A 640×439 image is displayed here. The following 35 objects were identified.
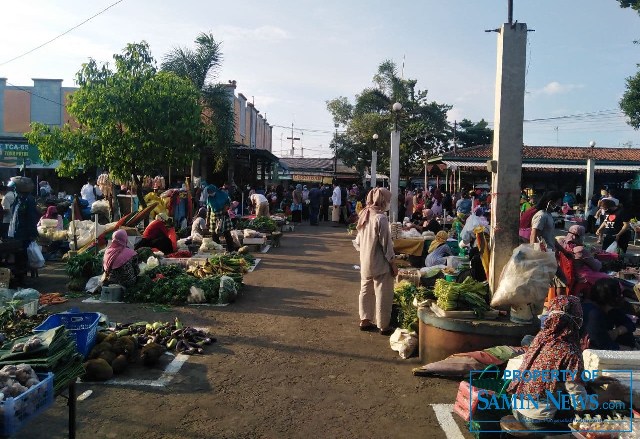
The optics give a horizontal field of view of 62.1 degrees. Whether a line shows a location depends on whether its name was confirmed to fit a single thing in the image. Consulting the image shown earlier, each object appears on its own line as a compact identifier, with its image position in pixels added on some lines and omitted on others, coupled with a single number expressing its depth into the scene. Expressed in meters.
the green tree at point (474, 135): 51.09
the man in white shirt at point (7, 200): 13.80
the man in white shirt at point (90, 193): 18.47
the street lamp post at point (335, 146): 41.28
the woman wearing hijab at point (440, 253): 9.37
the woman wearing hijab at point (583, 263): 6.67
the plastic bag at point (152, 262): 9.92
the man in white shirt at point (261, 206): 18.06
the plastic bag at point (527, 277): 5.37
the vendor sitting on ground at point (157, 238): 11.78
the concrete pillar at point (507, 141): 6.21
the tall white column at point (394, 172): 13.73
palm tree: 19.91
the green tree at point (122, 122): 13.19
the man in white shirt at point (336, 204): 23.62
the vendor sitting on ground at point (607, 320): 5.14
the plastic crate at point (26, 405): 3.02
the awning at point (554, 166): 25.05
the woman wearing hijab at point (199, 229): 14.04
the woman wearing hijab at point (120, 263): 8.45
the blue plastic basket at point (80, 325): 5.34
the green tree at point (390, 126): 32.44
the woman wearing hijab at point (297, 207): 24.30
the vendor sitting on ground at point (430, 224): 13.02
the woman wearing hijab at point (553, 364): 3.92
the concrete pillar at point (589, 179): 21.34
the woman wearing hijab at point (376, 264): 6.99
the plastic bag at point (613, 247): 11.99
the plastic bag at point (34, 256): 9.86
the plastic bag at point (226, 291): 8.60
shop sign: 27.98
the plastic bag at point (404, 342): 6.23
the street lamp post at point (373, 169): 19.98
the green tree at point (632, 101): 28.50
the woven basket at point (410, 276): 8.22
